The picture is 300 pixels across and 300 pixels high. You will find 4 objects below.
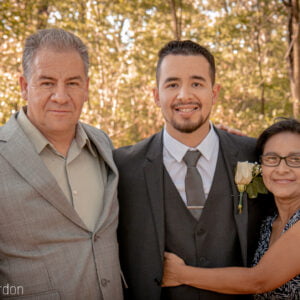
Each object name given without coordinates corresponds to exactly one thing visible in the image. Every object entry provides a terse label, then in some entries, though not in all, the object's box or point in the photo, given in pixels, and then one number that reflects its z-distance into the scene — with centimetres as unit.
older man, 204
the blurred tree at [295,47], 570
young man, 254
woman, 230
